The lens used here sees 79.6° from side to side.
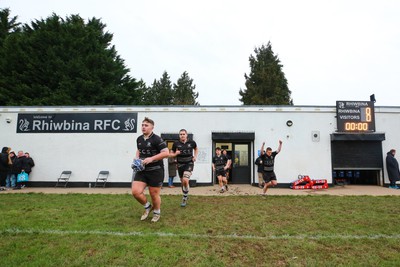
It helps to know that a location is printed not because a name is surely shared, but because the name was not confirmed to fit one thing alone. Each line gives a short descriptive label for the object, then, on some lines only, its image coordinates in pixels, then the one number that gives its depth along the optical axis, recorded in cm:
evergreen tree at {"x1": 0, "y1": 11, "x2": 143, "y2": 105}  2181
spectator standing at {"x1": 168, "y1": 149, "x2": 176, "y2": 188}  1188
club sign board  1257
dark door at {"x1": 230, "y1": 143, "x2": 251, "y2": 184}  1313
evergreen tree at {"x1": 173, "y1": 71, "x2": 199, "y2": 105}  3753
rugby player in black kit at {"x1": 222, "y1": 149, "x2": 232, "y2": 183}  954
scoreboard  1200
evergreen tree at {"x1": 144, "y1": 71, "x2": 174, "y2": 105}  3897
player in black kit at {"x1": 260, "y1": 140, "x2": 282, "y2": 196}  842
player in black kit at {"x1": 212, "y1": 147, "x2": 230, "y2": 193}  995
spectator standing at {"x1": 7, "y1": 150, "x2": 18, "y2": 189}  1134
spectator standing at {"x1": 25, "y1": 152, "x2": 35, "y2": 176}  1188
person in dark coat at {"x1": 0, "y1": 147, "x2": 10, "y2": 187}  1071
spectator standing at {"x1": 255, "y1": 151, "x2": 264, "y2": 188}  1192
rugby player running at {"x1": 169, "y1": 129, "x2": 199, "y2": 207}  684
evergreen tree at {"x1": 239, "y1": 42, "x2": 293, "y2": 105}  3262
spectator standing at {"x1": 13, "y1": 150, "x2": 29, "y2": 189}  1151
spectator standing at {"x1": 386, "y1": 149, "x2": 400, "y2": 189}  1173
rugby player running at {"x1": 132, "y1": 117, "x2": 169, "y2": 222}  491
